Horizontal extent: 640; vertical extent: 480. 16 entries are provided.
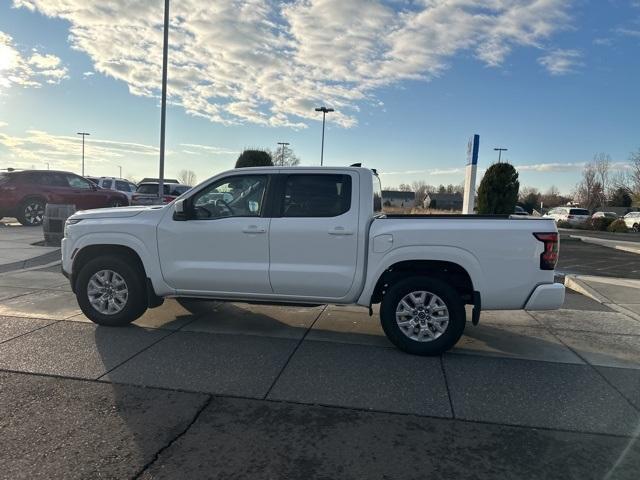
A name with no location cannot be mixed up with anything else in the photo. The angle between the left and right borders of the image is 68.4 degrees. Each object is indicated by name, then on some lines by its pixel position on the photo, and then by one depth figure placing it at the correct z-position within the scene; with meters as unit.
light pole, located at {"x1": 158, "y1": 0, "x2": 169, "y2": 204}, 13.02
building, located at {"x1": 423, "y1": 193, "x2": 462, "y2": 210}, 100.75
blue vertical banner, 13.68
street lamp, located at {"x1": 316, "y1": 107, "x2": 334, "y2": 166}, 36.59
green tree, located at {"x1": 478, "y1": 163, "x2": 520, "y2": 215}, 15.16
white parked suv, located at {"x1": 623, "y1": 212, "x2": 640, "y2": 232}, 33.66
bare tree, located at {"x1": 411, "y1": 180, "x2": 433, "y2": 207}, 117.22
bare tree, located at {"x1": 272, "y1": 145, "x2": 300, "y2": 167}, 51.64
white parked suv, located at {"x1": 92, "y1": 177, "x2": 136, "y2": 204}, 24.25
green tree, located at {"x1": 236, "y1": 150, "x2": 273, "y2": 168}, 17.58
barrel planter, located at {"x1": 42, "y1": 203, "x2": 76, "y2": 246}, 11.47
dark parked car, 17.38
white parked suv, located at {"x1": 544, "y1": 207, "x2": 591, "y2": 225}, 32.76
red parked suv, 15.21
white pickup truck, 4.78
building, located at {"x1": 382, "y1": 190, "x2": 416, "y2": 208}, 86.68
